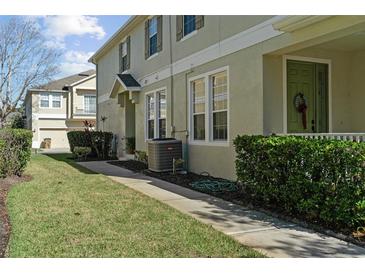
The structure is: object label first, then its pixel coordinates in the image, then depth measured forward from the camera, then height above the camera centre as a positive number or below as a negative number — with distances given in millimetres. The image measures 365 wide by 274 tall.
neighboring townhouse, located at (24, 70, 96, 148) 35688 +2633
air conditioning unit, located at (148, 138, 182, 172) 11250 -569
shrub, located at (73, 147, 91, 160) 17125 -772
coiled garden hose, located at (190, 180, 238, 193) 8367 -1241
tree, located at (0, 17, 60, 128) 33594 +7242
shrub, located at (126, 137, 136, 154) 16984 -438
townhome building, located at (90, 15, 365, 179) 7918 +1455
